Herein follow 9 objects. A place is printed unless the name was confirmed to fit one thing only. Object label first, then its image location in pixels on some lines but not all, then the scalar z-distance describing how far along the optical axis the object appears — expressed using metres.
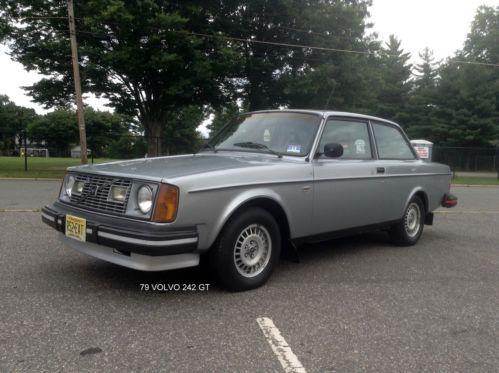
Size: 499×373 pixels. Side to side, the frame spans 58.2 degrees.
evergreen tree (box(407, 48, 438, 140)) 34.37
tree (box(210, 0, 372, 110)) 20.95
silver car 3.35
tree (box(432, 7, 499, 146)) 31.80
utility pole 16.66
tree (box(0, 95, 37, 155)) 67.50
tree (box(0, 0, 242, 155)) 17.11
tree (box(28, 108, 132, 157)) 64.25
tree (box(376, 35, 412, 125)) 38.16
